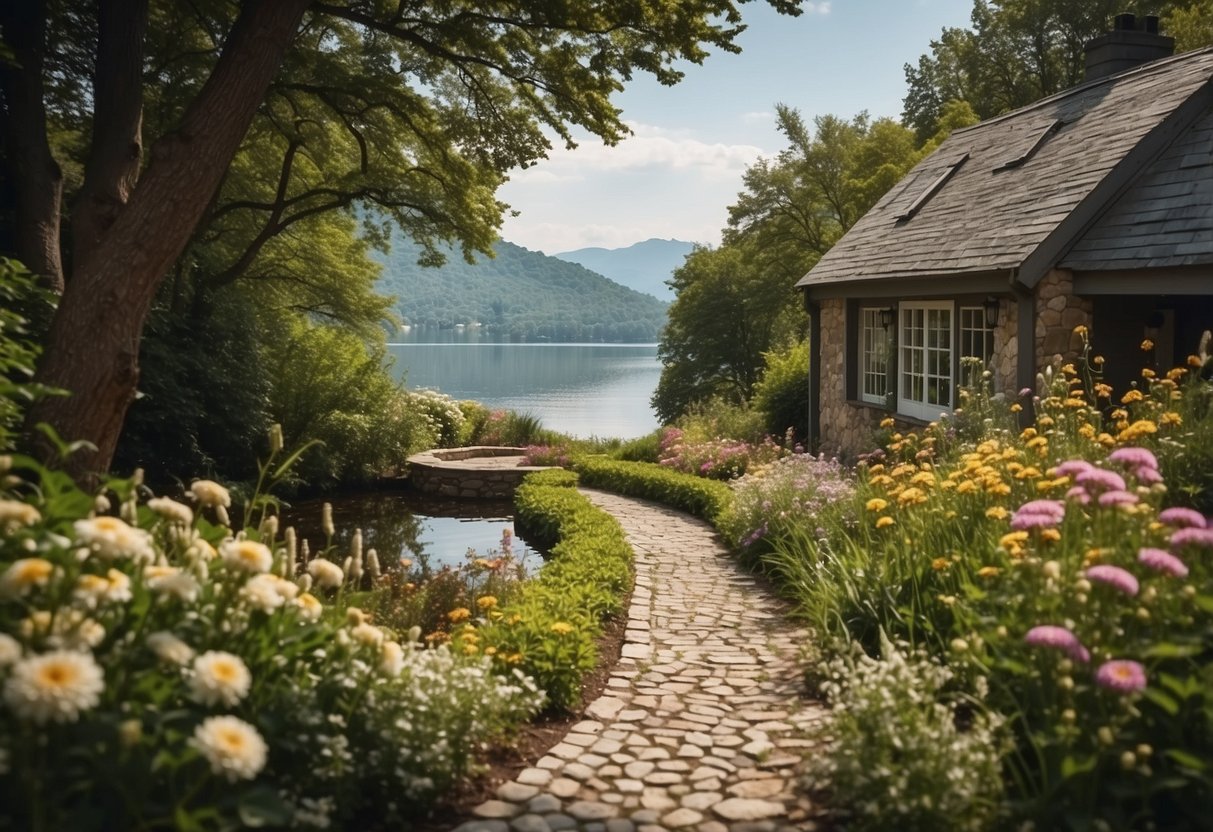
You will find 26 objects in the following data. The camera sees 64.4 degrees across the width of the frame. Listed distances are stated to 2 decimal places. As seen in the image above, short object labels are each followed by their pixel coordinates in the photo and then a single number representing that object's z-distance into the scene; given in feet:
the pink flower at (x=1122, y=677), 10.07
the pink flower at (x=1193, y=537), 11.66
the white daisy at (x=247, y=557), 10.64
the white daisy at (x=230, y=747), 8.15
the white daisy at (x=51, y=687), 7.77
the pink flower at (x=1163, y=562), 11.19
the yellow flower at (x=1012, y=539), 13.08
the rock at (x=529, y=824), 12.19
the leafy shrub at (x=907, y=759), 11.07
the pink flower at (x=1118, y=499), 12.45
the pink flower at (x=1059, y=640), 10.76
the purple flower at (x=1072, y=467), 13.85
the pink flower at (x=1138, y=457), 13.89
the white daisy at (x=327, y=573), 12.35
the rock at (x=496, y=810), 12.62
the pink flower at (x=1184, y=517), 12.17
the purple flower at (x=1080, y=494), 13.13
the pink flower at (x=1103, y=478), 12.92
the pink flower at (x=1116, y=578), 10.97
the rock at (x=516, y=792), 13.16
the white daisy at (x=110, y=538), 9.70
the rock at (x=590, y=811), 12.69
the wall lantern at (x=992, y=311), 33.96
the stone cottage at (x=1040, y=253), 30.25
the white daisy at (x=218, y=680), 8.76
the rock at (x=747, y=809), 12.69
